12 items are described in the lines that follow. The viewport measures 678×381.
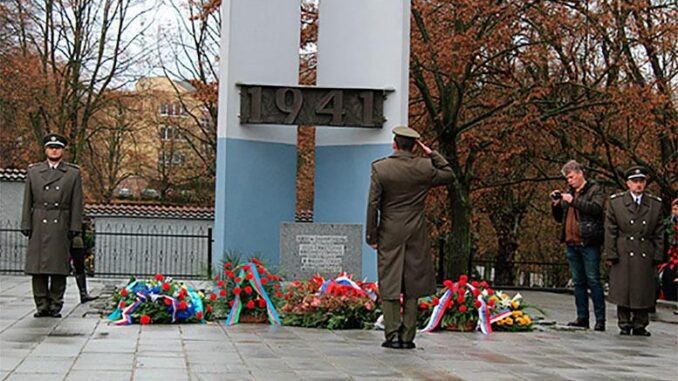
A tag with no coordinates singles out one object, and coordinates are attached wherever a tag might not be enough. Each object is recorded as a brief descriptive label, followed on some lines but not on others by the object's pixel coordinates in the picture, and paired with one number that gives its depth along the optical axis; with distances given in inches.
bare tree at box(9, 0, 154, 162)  1497.3
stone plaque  494.6
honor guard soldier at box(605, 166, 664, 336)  468.4
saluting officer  380.5
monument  557.0
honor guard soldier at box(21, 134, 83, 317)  456.1
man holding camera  478.0
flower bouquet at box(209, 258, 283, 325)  454.9
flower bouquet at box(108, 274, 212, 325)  437.1
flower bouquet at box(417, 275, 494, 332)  450.6
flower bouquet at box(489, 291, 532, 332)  460.4
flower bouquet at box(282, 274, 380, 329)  449.1
